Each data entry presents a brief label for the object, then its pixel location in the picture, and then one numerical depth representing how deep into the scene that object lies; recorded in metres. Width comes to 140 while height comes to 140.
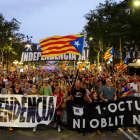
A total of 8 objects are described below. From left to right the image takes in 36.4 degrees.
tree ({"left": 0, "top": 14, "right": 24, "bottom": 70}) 31.71
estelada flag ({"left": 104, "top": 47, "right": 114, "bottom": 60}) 16.13
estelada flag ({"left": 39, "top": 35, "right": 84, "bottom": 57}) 10.32
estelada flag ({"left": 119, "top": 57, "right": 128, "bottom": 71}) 16.11
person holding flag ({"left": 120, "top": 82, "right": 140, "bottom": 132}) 7.86
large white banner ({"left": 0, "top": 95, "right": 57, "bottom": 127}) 7.31
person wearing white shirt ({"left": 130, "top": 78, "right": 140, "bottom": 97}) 10.01
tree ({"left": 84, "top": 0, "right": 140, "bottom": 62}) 33.44
